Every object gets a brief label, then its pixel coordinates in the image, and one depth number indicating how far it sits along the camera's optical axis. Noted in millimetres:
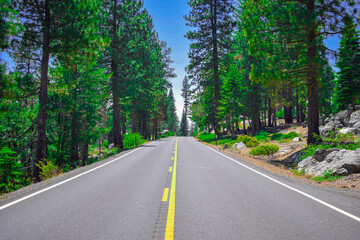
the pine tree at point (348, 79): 23062
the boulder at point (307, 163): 9732
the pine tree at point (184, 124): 106331
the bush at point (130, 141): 24484
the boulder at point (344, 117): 23047
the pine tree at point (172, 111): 83062
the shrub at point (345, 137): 13383
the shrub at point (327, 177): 7930
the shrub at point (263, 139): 23016
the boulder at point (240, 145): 19531
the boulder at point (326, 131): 17734
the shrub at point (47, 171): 9945
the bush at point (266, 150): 15156
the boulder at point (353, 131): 15089
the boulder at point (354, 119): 19114
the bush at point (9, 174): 9120
